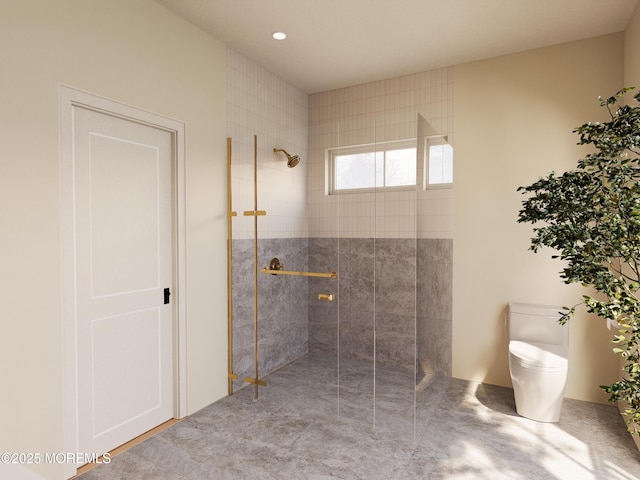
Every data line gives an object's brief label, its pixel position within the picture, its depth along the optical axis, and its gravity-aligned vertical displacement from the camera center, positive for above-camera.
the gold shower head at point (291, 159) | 2.65 +0.50
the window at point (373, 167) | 2.23 +0.39
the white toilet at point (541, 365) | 2.54 -0.88
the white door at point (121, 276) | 2.10 -0.27
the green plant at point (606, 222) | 1.19 +0.03
